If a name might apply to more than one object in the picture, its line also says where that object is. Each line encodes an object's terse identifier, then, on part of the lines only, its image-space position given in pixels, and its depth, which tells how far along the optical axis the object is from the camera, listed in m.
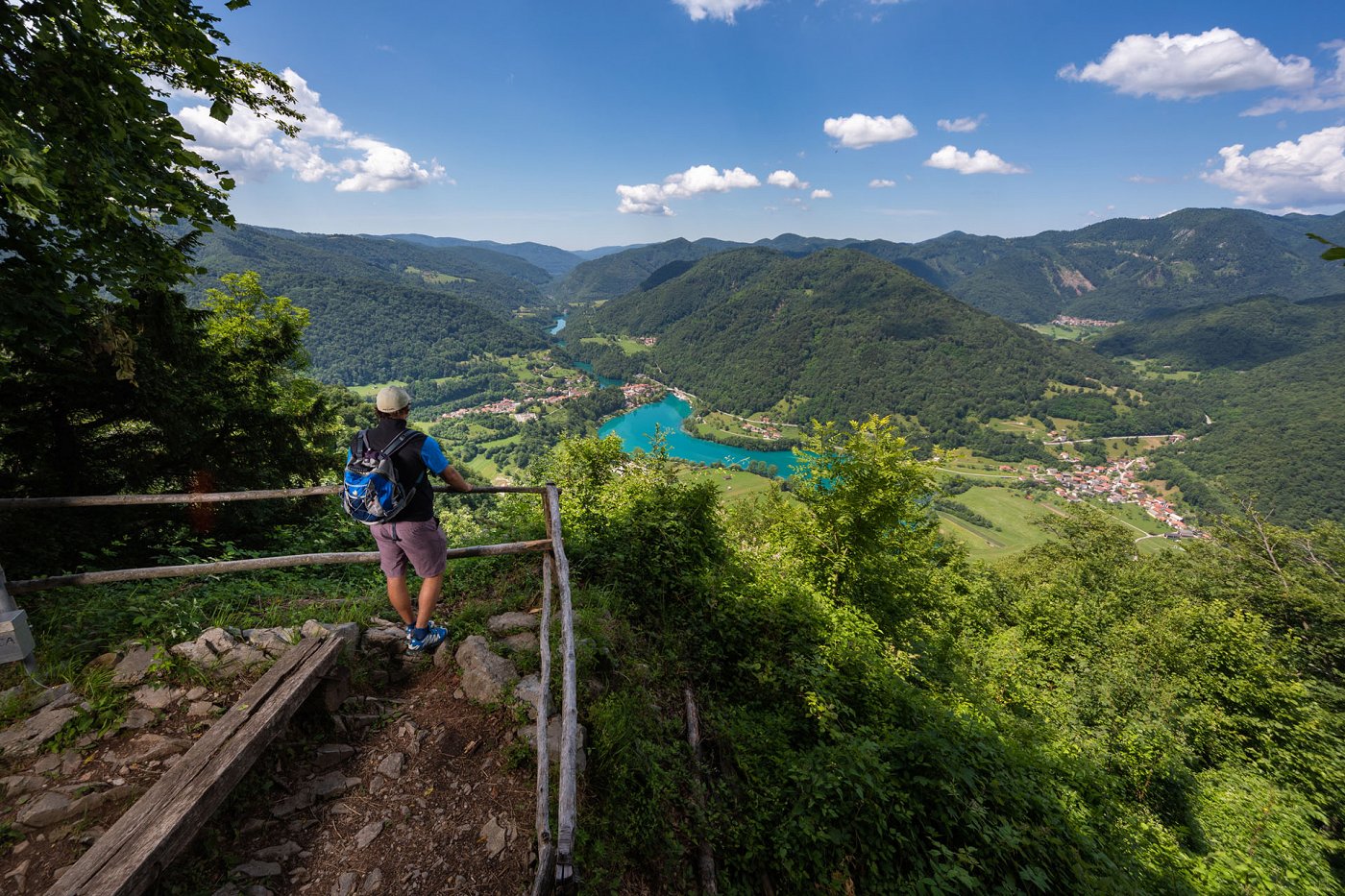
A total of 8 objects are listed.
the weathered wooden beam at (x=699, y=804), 4.09
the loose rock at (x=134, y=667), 3.88
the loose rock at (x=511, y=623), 5.51
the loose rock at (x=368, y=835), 3.28
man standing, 4.34
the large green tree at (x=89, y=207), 4.13
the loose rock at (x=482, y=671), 4.50
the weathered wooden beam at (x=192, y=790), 2.42
